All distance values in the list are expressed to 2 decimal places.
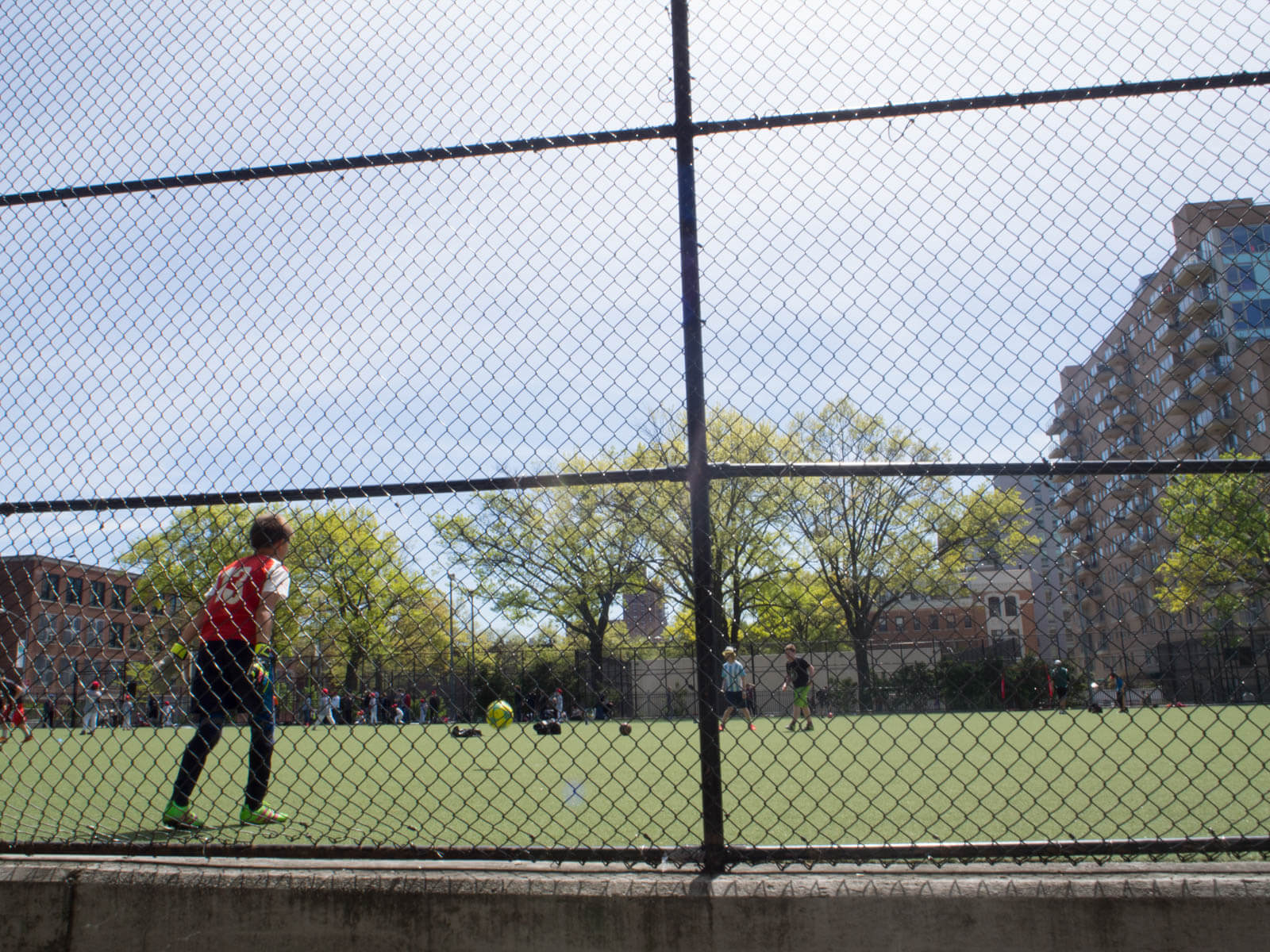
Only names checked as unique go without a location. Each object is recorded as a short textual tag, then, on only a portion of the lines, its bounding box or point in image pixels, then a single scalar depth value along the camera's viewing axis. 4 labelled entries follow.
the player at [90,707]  20.92
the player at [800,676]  15.66
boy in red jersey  4.18
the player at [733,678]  13.90
